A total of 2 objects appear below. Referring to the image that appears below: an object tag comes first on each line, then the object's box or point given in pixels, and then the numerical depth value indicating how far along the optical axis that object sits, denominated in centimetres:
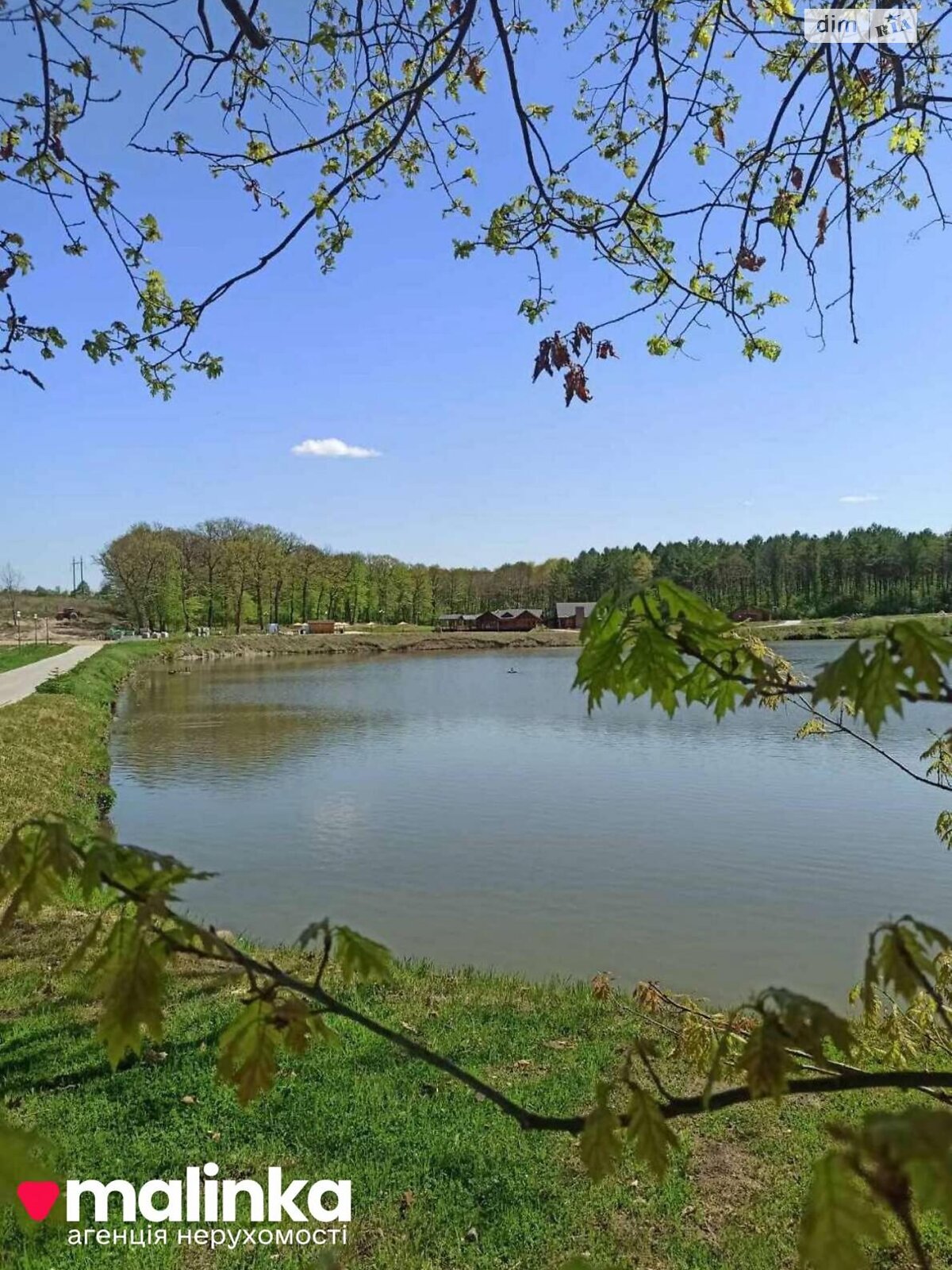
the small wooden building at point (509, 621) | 10062
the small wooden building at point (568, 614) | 9825
